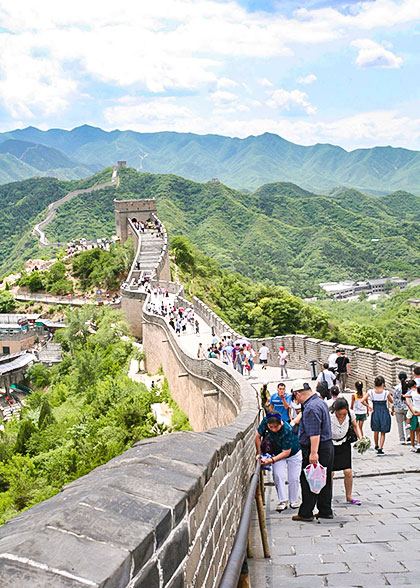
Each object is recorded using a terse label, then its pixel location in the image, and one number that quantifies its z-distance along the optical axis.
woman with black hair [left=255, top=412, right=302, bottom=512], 5.66
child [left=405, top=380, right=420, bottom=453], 8.16
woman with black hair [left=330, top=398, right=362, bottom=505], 5.88
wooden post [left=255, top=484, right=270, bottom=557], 3.78
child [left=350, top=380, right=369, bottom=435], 8.73
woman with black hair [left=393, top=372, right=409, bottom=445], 8.67
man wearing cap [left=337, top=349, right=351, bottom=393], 12.53
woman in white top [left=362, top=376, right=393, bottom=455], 8.09
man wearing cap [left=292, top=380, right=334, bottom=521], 5.19
